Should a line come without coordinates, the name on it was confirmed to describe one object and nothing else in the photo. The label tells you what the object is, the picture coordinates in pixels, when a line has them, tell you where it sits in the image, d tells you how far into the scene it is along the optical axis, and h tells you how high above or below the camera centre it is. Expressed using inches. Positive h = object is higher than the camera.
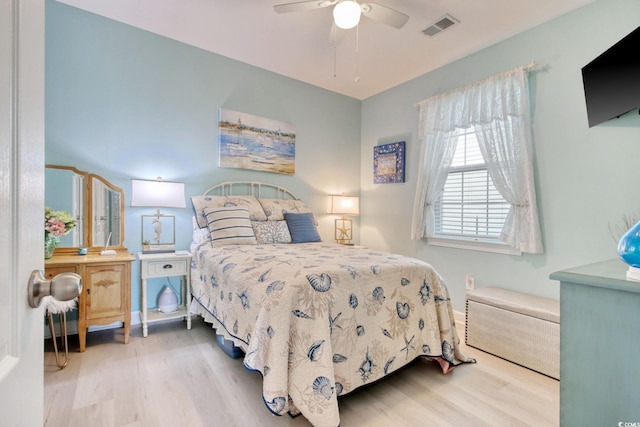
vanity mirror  99.7 +2.8
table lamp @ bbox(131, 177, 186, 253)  105.5 +3.2
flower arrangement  85.2 -3.6
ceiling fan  79.4 +56.0
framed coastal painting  132.0 +32.7
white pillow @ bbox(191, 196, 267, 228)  115.0 +3.6
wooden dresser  89.5 -22.9
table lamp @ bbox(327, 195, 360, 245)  158.6 +1.0
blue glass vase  34.2 -4.1
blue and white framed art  150.9 +26.2
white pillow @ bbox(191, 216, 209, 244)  113.6 -8.0
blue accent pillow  123.9 -6.3
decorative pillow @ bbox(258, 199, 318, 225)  129.1 +2.6
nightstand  102.6 -20.6
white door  16.7 +0.7
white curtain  103.0 +28.2
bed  57.9 -23.2
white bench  83.7 -34.9
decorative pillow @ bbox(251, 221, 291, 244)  118.0 -7.5
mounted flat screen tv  70.3 +34.1
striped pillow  106.6 -4.8
